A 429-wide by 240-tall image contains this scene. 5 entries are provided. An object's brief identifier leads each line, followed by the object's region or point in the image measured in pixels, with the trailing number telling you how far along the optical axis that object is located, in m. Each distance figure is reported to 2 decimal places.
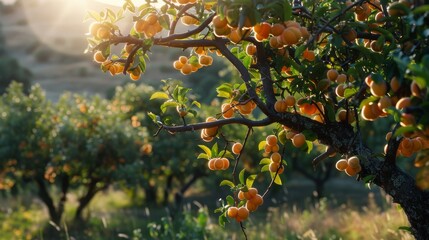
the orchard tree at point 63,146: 13.70
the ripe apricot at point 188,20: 3.29
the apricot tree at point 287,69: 2.56
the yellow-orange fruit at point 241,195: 3.41
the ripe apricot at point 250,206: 3.37
